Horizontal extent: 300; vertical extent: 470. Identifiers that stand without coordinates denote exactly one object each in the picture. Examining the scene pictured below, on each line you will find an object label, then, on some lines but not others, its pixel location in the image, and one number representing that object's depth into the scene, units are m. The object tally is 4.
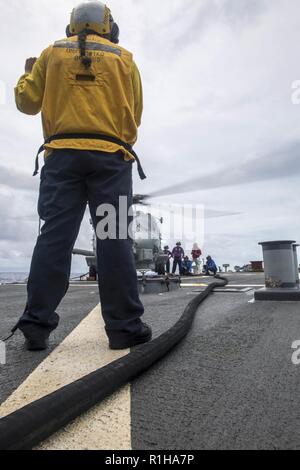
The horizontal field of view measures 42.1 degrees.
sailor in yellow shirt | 1.94
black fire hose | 0.85
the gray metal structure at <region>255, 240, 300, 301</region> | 4.20
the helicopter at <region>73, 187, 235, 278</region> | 18.72
